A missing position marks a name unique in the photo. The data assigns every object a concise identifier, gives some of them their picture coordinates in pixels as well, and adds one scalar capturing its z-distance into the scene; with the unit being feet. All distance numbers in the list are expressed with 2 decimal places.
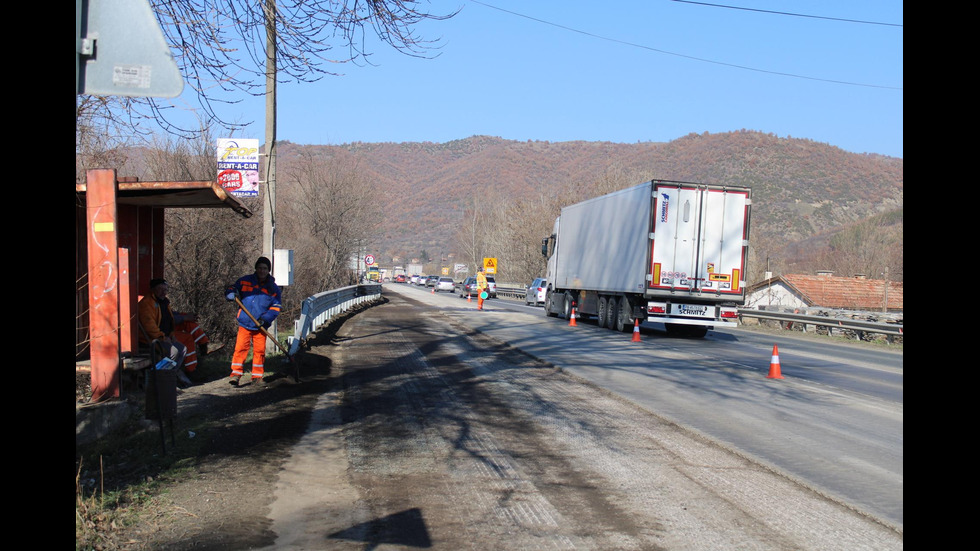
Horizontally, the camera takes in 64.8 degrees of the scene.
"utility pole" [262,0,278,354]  45.06
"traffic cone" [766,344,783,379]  42.73
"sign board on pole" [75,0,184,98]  10.87
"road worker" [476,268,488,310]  116.47
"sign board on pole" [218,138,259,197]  44.34
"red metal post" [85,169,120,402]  25.46
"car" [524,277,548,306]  140.27
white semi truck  68.39
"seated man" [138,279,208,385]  32.53
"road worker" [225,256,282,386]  34.32
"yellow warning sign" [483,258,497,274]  213.56
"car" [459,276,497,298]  184.44
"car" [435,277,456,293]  241.96
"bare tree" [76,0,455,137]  23.63
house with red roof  154.71
